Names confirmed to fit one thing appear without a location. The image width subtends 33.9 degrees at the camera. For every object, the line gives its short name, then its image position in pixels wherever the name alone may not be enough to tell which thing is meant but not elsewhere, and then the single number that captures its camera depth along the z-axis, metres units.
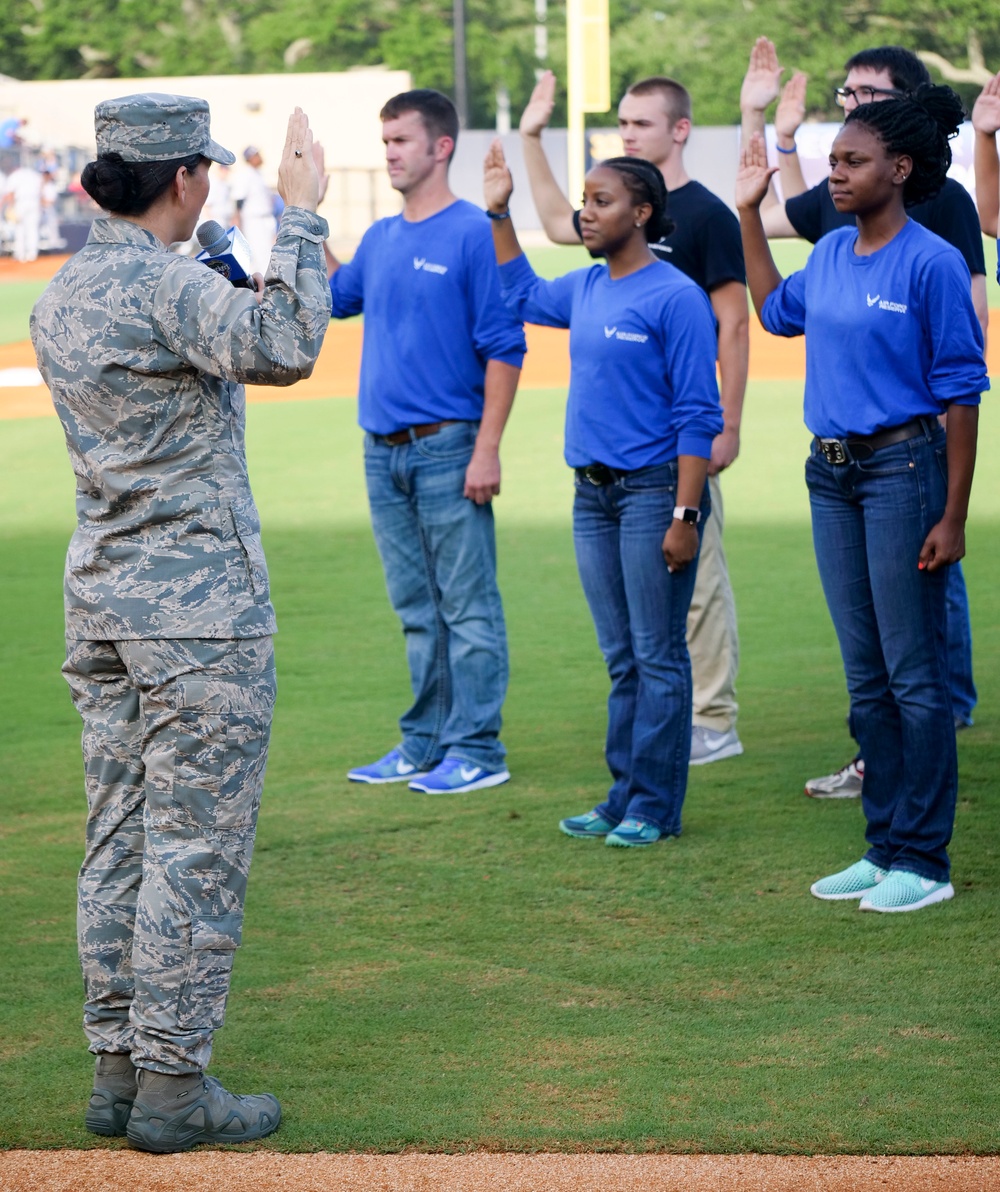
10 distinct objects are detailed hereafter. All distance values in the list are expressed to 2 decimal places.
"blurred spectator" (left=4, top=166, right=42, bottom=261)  38.28
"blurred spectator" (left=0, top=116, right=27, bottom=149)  44.94
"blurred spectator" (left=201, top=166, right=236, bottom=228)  33.75
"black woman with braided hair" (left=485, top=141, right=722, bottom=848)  5.30
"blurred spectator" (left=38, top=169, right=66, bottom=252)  40.19
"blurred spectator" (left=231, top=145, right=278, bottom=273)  29.20
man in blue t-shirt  6.12
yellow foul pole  36.38
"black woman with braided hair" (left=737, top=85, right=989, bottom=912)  4.63
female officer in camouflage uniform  3.34
